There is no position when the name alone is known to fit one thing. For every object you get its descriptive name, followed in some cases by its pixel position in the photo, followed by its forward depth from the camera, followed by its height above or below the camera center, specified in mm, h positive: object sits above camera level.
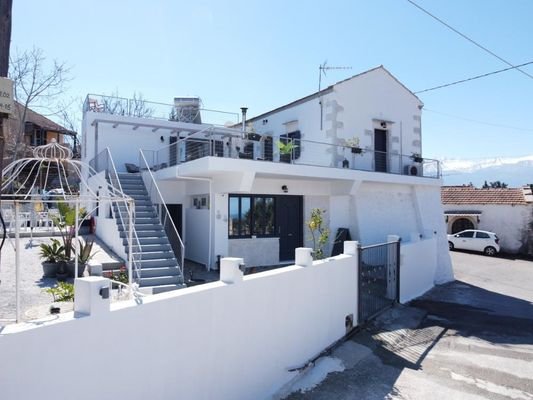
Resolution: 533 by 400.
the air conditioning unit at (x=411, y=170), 18625 +1863
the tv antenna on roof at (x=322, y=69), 16531 +6155
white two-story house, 13969 +1366
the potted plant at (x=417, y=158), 18309 +2407
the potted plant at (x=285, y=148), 13901 +2168
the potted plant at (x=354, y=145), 15895 +2646
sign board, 3238 +944
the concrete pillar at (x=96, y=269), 6548 -1049
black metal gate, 9555 -1914
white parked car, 26281 -2227
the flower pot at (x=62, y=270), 10562 -1677
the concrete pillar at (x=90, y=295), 3459 -775
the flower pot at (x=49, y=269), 10594 -1654
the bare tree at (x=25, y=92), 24125 +7391
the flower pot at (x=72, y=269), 10586 -1651
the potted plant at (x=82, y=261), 10633 -1449
